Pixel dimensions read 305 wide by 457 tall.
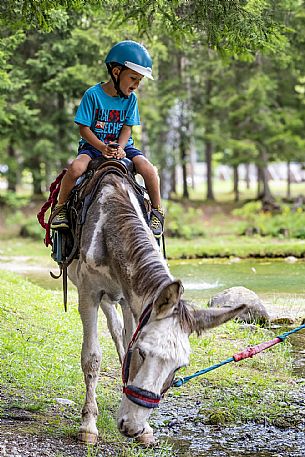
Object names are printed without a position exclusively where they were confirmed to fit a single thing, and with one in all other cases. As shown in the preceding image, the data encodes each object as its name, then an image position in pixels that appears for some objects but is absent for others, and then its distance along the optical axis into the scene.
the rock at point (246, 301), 9.78
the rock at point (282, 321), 9.88
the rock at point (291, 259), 17.76
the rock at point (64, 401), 6.03
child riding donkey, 5.83
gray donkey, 4.14
